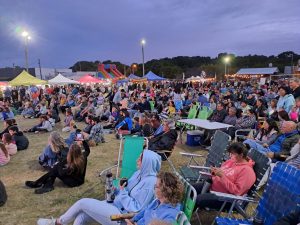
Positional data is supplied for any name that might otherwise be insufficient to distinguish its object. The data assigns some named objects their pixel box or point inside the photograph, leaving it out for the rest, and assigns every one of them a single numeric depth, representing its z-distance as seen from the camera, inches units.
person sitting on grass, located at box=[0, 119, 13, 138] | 294.2
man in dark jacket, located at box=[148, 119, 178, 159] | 189.7
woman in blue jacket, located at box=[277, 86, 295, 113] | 233.2
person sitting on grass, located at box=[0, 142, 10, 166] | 212.0
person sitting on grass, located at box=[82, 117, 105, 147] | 266.1
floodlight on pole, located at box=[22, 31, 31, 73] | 794.7
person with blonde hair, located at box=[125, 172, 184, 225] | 82.1
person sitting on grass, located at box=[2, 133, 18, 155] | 238.6
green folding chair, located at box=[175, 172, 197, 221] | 83.2
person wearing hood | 101.4
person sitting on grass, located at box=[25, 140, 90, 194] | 159.4
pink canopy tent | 836.1
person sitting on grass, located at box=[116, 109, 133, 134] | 299.6
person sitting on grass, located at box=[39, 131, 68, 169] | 186.5
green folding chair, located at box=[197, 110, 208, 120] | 289.8
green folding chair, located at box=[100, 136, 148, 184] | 162.9
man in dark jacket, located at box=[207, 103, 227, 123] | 274.5
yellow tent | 622.1
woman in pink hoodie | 105.7
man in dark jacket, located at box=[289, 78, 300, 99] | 239.7
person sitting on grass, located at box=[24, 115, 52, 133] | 350.4
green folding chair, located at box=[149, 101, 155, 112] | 423.3
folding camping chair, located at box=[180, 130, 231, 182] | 137.3
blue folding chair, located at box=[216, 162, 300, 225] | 89.4
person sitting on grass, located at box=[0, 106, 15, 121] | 417.1
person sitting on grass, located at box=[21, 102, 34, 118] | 489.6
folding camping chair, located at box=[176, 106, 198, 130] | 290.5
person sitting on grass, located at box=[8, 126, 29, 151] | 258.6
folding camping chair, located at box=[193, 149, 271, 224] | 97.9
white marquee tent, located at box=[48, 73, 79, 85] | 691.0
